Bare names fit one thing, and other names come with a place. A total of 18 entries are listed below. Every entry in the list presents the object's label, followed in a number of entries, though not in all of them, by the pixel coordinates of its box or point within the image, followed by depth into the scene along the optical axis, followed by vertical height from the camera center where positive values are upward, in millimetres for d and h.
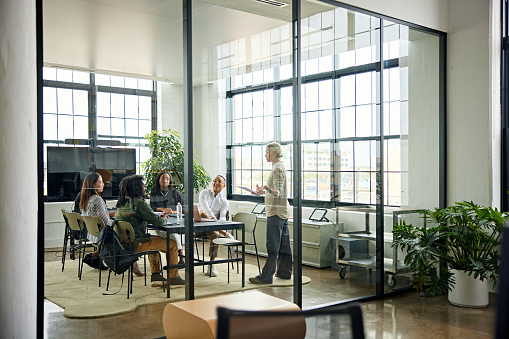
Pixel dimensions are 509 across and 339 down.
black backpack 4035 -619
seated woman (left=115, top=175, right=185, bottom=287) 4117 -369
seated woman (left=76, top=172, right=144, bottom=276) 3908 -228
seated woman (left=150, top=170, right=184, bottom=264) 4281 -214
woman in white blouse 4574 -309
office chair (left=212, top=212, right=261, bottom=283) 4680 -542
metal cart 5543 -936
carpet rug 3828 -919
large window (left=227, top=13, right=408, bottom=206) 4848 +567
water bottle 4422 -339
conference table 4367 -498
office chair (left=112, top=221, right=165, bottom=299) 4105 -499
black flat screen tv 3789 +20
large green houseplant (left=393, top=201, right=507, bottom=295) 5562 -809
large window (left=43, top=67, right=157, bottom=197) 3814 +455
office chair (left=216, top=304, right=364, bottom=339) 1755 -519
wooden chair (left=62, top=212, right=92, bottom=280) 3844 -413
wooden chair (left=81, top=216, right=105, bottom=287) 3951 -405
